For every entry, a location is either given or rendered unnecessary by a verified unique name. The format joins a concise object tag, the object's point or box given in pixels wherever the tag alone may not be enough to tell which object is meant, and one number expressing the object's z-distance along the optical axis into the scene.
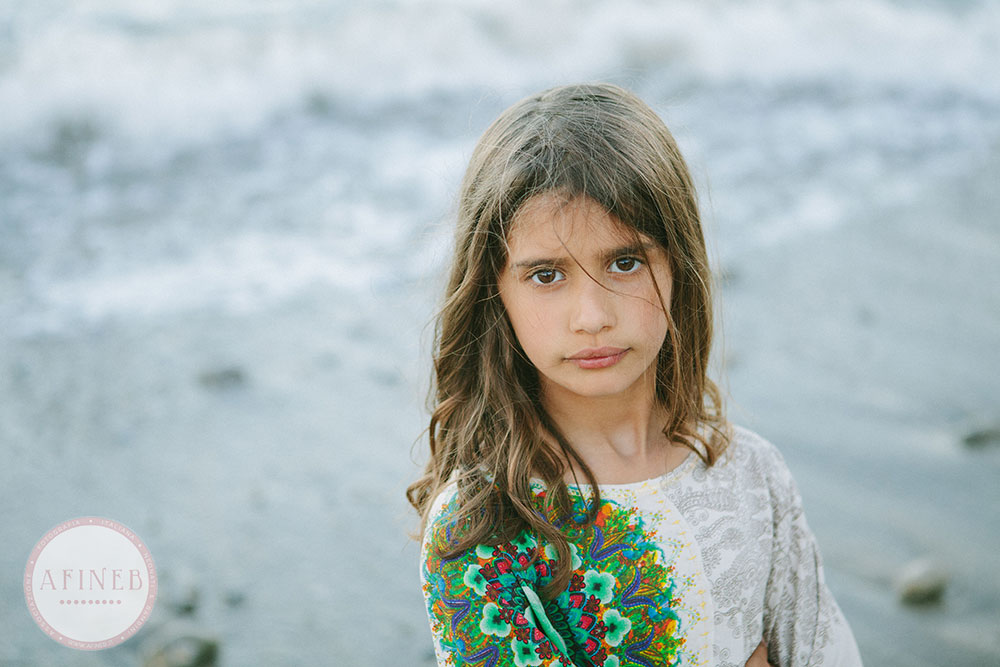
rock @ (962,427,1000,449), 3.06
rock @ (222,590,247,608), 2.56
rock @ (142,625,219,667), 2.33
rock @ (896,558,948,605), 2.49
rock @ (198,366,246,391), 3.48
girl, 1.37
